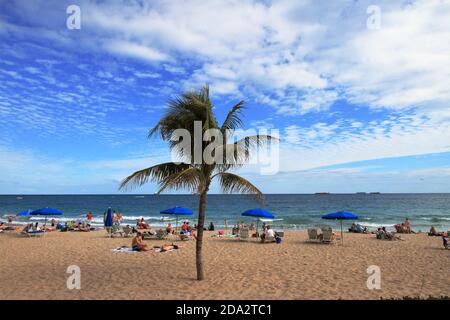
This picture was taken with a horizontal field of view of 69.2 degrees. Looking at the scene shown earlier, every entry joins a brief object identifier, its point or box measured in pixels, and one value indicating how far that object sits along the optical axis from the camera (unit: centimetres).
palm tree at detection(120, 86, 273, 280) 851
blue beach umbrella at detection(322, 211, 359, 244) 1661
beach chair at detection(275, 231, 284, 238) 1773
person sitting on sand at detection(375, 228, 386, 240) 1919
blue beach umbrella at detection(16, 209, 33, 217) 2203
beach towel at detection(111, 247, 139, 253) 1398
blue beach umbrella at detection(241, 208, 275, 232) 1745
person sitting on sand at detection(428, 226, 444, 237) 2187
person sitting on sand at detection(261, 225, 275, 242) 1711
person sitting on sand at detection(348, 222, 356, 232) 2403
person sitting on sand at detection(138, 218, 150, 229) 2227
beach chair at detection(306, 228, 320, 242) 1739
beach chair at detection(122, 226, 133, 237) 1930
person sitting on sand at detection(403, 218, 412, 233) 2397
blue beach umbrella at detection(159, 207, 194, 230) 1886
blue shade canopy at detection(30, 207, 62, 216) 2033
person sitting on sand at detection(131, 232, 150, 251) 1405
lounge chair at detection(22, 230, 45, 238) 1961
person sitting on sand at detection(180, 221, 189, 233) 2021
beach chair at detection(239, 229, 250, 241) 1780
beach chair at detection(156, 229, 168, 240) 1786
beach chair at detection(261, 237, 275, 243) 1715
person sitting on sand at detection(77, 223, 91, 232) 2364
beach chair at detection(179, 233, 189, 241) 1756
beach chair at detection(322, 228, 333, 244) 1681
